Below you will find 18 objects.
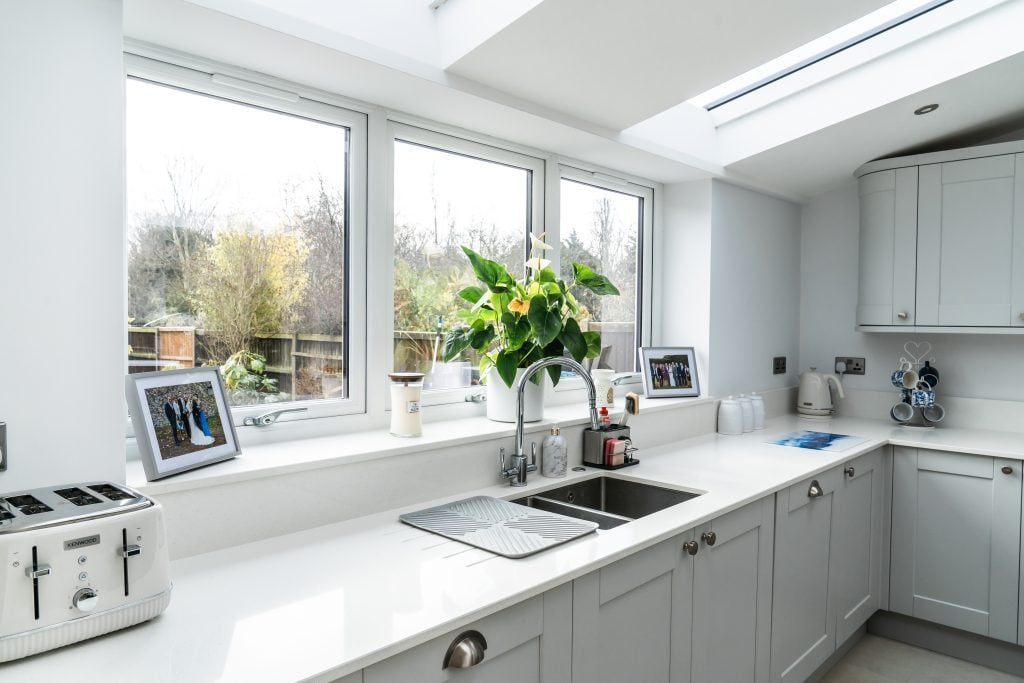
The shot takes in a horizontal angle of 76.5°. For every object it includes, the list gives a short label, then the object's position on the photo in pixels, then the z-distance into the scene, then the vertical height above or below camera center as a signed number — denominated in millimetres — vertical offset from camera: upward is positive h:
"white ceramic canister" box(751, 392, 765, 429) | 3076 -368
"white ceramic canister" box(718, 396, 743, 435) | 2957 -383
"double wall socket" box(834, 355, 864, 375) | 3520 -164
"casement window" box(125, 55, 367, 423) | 1598 +250
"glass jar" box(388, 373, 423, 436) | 1864 -208
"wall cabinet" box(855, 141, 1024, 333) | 2814 +432
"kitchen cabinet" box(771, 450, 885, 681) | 2213 -872
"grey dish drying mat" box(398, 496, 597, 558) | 1474 -478
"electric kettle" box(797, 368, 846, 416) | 3432 -317
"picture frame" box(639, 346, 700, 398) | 2920 -175
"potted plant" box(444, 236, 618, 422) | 2047 +11
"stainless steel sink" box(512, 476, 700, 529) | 1953 -531
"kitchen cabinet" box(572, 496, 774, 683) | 1468 -717
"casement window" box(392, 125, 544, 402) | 2158 +363
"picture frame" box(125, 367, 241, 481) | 1400 -208
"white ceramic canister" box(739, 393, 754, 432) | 3006 -365
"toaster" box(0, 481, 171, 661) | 937 -364
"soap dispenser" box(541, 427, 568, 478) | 2076 -396
